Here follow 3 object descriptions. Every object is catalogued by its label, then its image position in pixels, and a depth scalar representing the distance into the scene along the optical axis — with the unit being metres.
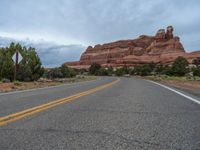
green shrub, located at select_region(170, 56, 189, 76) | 52.87
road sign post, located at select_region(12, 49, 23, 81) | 13.00
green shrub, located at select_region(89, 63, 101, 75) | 80.55
